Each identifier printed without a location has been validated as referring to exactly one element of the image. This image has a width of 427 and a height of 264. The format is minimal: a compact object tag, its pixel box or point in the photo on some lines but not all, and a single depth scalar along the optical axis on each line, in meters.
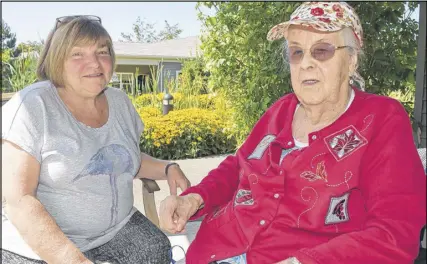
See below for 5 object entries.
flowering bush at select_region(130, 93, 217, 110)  8.87
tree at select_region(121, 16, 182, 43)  41.09
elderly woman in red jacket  1.29
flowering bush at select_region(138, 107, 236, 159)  7.29
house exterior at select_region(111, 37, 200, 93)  18.27
